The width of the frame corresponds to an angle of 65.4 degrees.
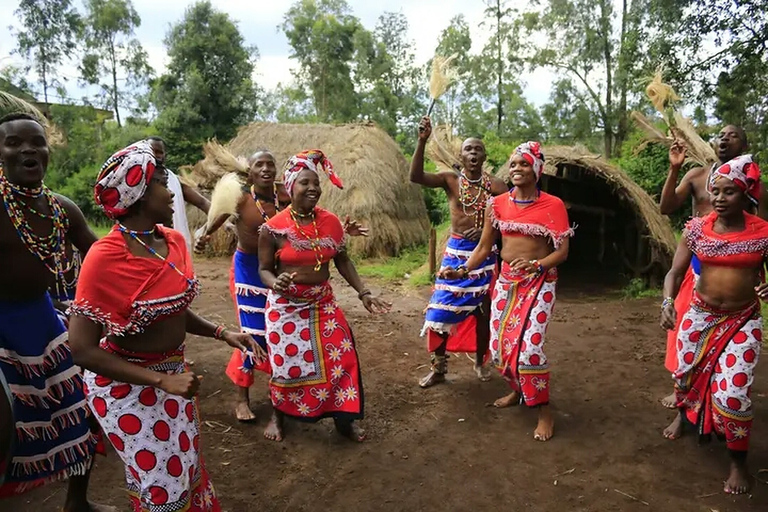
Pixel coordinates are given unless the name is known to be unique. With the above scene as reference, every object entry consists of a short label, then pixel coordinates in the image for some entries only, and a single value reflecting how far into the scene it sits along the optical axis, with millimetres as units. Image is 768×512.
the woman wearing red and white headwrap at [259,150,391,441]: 3715
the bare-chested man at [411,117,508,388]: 4766
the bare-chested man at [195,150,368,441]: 4180
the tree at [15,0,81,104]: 19266
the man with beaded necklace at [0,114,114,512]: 2602
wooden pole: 9312
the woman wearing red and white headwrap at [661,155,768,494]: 3221
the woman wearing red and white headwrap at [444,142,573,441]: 3863
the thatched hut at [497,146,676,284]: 8172
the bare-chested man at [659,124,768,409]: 4000
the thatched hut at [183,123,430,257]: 12070
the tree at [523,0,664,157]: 20875
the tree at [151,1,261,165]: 19203
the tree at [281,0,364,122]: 23031
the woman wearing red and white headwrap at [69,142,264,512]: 2066
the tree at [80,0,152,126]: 21906
